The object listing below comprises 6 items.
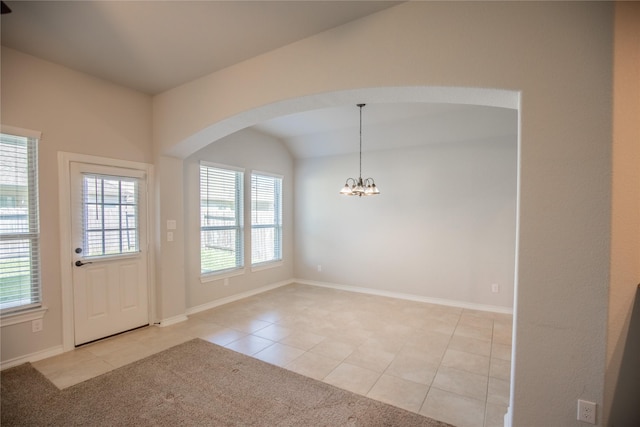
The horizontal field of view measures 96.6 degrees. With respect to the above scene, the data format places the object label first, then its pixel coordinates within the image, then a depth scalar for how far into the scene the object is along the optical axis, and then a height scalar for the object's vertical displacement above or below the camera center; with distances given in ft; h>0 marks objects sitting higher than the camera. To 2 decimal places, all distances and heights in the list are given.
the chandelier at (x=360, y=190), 13.44 +0.82
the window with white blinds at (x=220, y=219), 14.90 -0.64
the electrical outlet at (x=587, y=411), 5.15 -3.72
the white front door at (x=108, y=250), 10.37 -1.65
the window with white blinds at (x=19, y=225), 8.77 -0.54
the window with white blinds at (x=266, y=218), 17.80 -0.72
